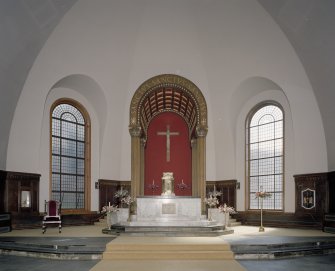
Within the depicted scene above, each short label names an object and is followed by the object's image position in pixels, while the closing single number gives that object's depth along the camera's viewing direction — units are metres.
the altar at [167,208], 15.77
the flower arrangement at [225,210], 16.16
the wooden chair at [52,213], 14.65
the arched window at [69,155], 17.89
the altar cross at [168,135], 20.81
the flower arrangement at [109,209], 15.73
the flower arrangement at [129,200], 16.62
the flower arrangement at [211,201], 16.78
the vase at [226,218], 16.28
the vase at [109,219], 15.57
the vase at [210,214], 15.81
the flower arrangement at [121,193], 17.95
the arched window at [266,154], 17.92
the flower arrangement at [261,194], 16.00
